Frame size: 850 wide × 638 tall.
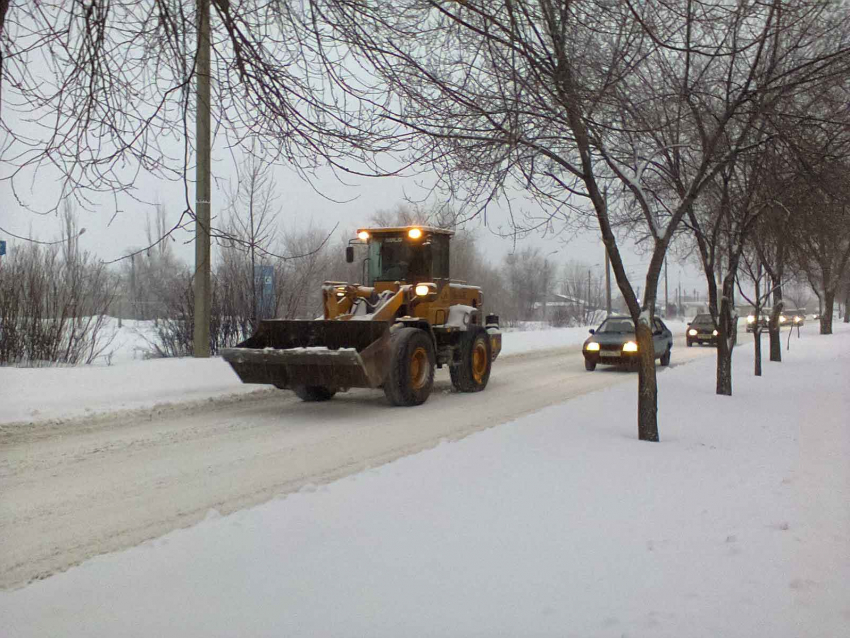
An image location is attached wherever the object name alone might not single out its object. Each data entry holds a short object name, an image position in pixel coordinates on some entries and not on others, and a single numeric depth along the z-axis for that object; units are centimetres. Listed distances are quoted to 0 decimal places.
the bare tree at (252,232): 1418
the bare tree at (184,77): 411
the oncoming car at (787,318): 5209
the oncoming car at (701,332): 2770
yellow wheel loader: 923
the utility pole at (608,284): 3828
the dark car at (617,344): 1666
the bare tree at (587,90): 509
